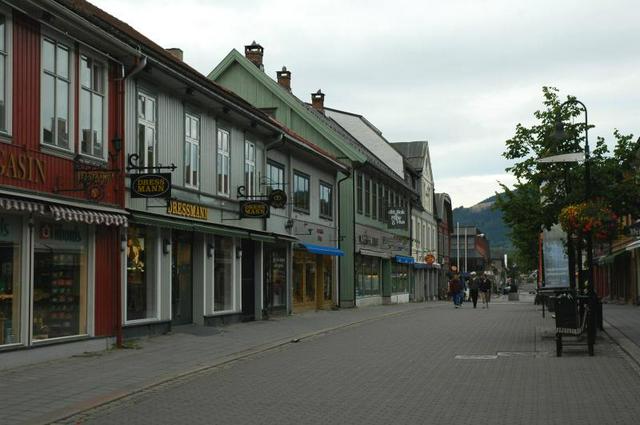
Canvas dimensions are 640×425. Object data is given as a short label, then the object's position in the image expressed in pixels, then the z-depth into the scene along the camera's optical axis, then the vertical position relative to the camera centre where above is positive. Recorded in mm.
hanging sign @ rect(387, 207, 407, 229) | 44125 +2675
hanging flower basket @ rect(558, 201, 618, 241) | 18125 +1023
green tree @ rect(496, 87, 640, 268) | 19562 +2161
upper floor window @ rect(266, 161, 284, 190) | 27000 +3115
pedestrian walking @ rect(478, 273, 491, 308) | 42844 -961
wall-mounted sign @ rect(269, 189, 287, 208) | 23616 +2002
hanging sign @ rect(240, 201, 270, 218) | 22750 +1650
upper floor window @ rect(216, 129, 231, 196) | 22594 +2899
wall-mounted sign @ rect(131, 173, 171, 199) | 16328 +1652
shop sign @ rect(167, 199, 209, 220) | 19562 +1474
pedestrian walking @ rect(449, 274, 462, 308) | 40719 -953
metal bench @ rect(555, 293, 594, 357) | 16406 -925
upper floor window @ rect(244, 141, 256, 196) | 24681 +3002
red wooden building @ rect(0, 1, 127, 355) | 13328 +1601
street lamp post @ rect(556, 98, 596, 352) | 18469 +1677
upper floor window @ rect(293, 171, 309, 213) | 30109 +2846
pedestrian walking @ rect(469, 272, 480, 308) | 41778 -952
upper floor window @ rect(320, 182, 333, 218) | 33969 +2838
